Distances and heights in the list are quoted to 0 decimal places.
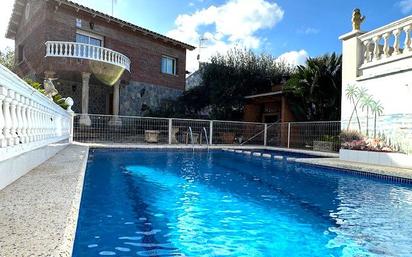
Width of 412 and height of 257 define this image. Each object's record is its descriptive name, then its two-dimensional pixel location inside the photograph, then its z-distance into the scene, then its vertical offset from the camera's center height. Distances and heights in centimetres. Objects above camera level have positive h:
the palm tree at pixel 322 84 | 1548 +240
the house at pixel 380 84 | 878 +151
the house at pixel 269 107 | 1822 +163
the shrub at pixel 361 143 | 931 -22
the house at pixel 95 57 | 1573 +400
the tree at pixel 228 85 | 2081 +308
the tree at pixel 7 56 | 2815 +637
